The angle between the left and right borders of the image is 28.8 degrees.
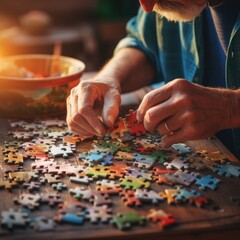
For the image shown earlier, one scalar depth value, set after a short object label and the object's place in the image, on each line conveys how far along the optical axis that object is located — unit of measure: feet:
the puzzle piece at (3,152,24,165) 4.98
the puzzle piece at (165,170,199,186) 4.58
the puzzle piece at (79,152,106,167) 4.96
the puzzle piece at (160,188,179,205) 4.25
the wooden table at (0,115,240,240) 3.76
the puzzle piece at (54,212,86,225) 3.90
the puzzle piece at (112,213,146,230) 3.86
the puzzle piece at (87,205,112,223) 3.93
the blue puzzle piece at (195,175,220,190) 4.51
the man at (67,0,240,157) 4.86
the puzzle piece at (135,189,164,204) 4.25
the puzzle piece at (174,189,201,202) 4.28
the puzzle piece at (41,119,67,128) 6.09
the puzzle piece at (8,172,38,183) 4.59
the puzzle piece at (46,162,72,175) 4.75
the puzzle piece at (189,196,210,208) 4.20
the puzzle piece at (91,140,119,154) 5.24
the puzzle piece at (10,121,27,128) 6.06
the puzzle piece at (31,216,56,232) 3.81
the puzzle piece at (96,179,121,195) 4.37
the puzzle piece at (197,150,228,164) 5.06
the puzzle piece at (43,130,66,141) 5.65
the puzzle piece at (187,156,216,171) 4.86
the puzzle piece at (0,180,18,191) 4.45
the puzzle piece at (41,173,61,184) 4.56
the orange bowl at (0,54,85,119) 6.30
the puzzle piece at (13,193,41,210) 4.13
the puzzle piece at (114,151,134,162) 5.07
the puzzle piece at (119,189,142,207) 4.19
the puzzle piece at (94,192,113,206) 4.18
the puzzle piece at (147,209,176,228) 3.89
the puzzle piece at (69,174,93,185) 4.56
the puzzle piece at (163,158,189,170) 4.87
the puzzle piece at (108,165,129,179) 4.65
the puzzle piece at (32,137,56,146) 5.47
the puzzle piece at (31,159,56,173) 4.79
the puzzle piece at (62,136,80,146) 5.48
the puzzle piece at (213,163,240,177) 4.76
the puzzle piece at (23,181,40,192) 4.42
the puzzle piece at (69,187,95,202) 4.27
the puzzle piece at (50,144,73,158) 5.15
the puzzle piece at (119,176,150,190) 4.47
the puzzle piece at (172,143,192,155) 5.25
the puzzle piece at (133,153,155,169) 4.91
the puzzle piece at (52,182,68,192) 4.43
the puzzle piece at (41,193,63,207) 4.18
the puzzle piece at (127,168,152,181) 4.68
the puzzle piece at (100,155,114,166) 4.93
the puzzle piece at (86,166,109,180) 4.65
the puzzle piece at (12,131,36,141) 5.62
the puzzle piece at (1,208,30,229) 3.84
